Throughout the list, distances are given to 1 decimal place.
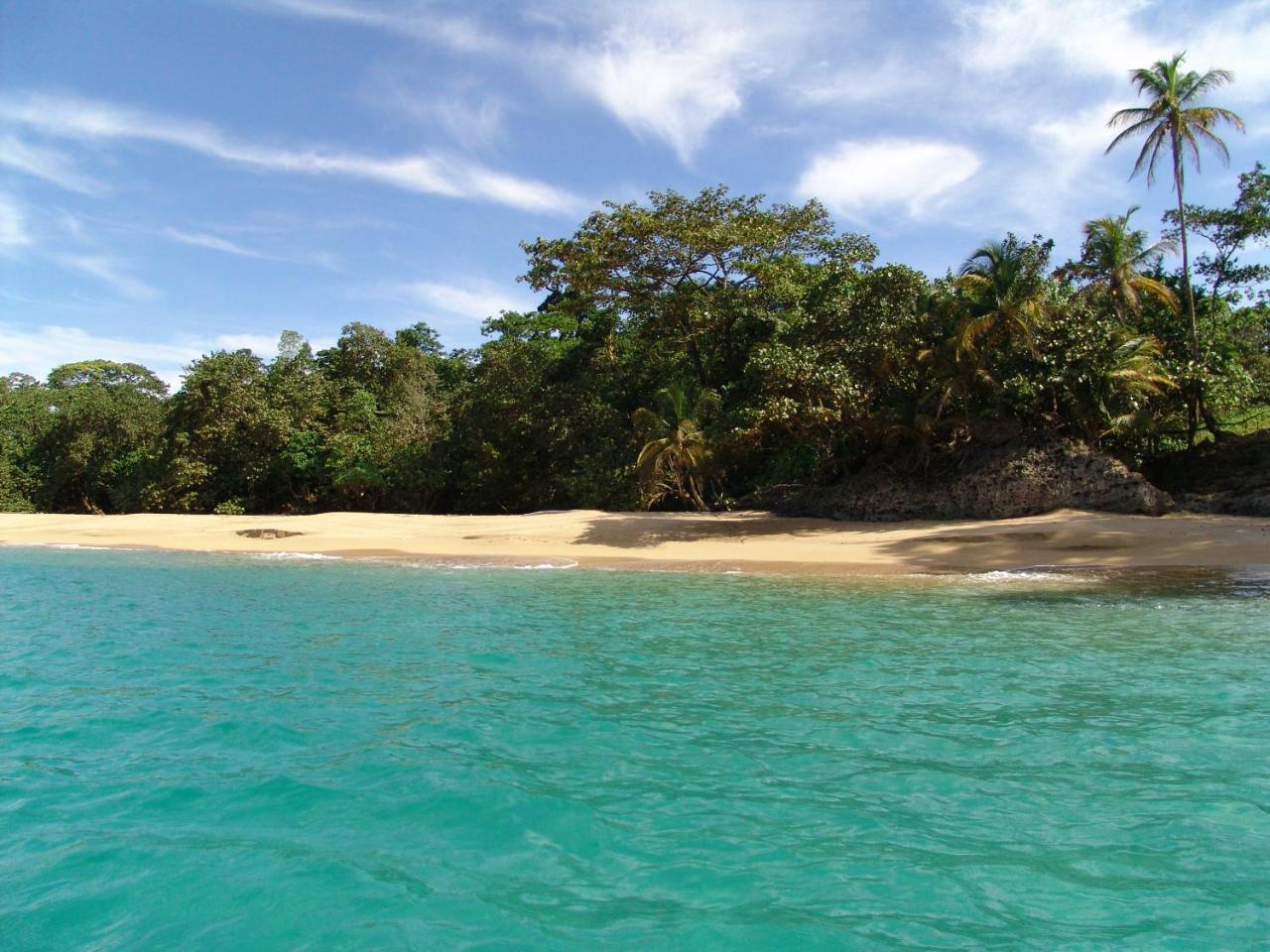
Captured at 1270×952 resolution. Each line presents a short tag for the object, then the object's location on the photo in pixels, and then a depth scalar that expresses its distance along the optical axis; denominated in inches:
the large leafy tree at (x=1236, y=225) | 991.6
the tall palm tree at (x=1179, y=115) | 928.3
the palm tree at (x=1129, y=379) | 831.7
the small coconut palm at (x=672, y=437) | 956.0
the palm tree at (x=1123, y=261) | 917.8
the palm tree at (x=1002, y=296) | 815.1
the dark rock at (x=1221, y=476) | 821.2
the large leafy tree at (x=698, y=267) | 1074.7
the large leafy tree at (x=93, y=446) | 1577.3
